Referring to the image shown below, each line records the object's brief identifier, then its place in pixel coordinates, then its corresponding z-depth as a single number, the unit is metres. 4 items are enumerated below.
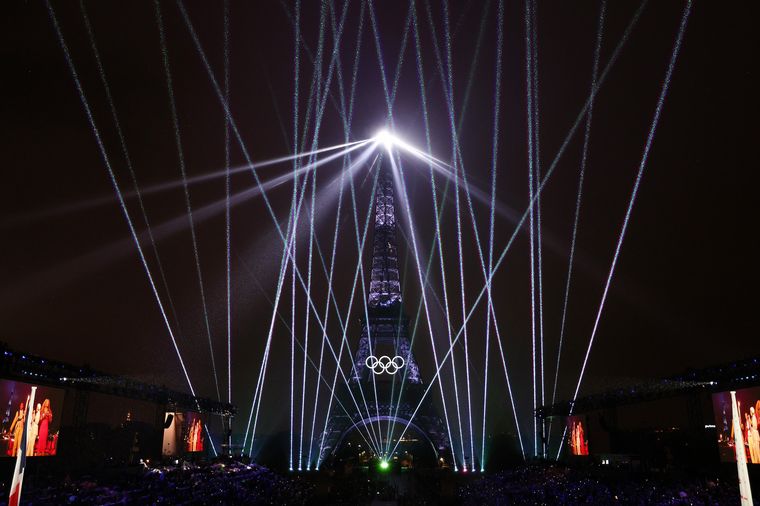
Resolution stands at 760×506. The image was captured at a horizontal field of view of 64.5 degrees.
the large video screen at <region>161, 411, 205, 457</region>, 32.06
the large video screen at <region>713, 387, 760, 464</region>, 21.19
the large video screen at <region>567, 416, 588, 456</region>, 32.41
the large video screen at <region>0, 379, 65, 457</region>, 18.72
